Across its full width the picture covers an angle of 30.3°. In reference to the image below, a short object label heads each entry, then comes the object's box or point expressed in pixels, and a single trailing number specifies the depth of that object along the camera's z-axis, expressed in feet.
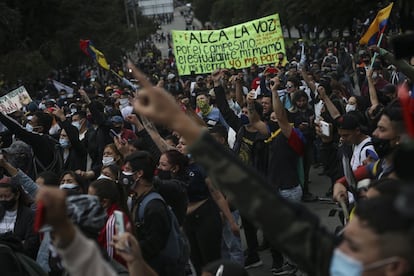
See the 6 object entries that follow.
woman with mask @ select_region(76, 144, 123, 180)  25.55
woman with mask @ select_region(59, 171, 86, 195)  19.74
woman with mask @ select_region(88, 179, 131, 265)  15.52
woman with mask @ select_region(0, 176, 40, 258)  18.79
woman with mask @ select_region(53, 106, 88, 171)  29.53
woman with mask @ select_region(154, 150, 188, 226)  18.88
